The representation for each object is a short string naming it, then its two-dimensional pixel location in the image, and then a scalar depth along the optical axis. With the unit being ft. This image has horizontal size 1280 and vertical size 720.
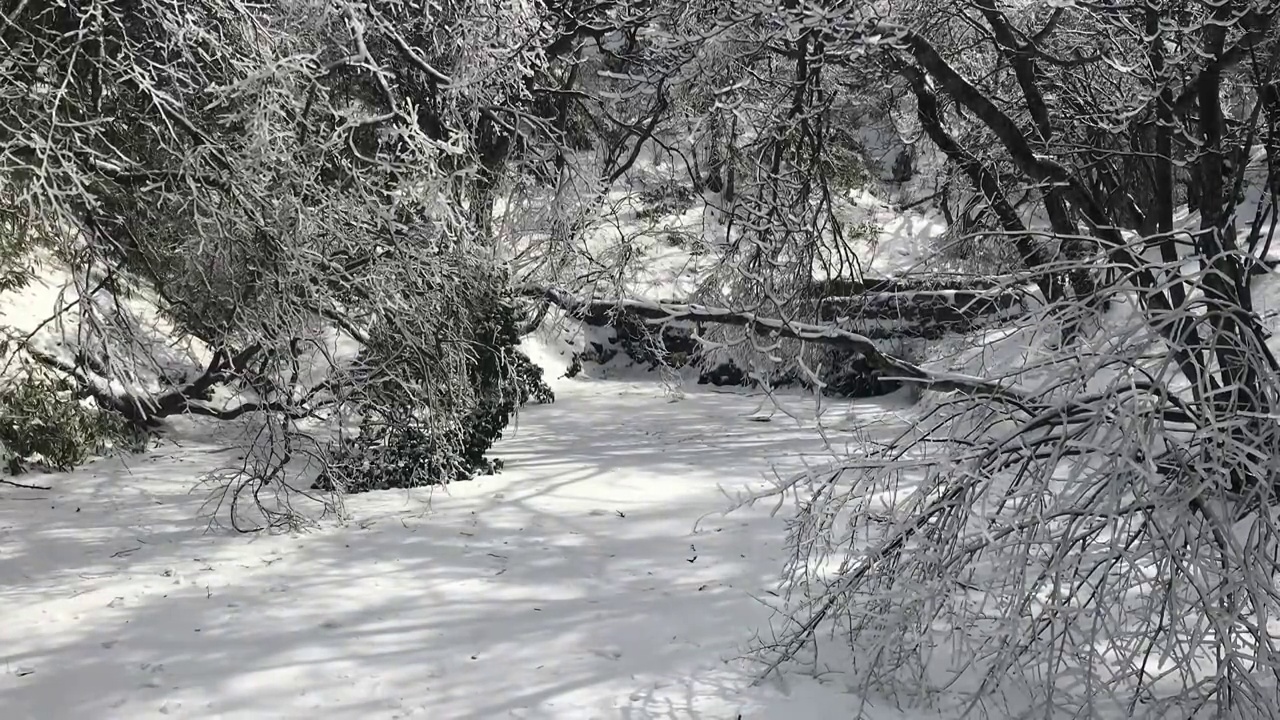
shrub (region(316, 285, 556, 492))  21.23
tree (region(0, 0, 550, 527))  13.43
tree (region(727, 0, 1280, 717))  8.54
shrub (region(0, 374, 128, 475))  22.91
